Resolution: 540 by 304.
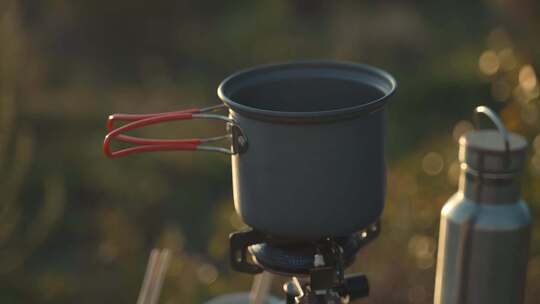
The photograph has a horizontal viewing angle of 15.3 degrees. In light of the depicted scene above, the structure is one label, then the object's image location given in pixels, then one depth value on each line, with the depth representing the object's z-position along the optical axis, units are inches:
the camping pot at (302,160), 57.1
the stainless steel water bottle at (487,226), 53.6
